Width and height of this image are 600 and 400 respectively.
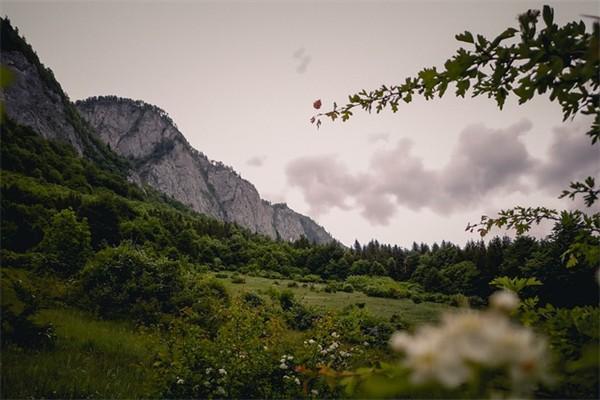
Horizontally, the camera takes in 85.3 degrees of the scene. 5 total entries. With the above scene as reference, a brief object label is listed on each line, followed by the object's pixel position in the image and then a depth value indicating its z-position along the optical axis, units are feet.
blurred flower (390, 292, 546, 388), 2.06
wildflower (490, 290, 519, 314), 2.20
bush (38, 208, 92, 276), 54.34
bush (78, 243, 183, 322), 38.29
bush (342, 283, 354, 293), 122.92
